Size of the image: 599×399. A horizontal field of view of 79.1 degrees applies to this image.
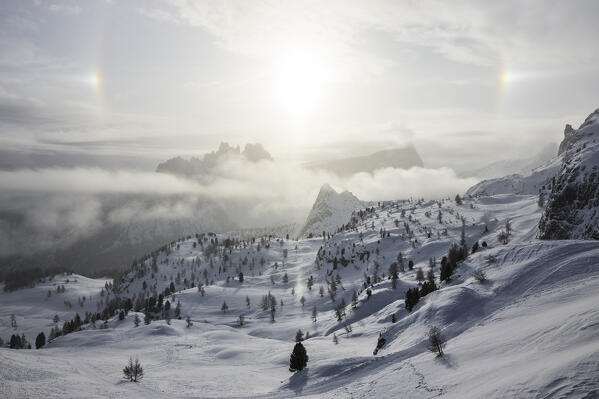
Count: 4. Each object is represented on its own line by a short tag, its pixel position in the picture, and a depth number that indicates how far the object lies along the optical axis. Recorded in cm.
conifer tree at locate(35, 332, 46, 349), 18092
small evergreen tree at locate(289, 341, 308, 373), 6284
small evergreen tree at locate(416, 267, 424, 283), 16625
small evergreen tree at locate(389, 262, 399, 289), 15696
